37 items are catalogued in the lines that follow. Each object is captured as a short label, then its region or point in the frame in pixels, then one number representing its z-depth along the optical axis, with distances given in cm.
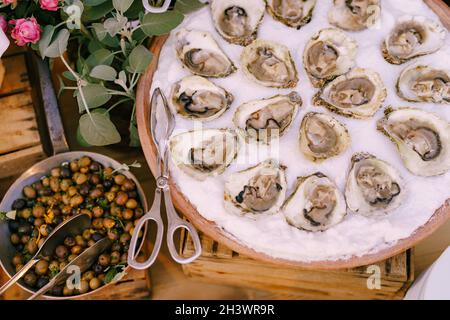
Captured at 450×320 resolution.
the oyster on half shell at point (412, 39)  85
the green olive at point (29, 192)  93
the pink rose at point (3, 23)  81
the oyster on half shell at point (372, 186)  79
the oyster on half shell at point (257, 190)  79
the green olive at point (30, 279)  89
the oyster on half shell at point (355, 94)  84
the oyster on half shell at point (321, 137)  81
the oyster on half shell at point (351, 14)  88
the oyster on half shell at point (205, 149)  81
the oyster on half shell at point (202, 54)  87
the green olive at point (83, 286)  88
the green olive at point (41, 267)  89
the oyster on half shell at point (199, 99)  84
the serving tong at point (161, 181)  77
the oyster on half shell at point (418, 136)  81
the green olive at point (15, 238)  92
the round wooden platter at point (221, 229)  76
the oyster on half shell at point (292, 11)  88
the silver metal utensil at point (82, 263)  84
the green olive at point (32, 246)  90
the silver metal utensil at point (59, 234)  87
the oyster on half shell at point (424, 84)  83
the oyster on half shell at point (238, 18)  88
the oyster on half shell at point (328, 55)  86
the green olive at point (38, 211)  92
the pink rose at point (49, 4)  72
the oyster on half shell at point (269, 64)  85
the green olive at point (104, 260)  91
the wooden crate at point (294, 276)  89
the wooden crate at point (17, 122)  97
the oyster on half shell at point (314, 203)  79
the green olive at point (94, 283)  89
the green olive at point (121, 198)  93
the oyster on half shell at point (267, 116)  83
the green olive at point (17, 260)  91
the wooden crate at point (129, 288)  94
